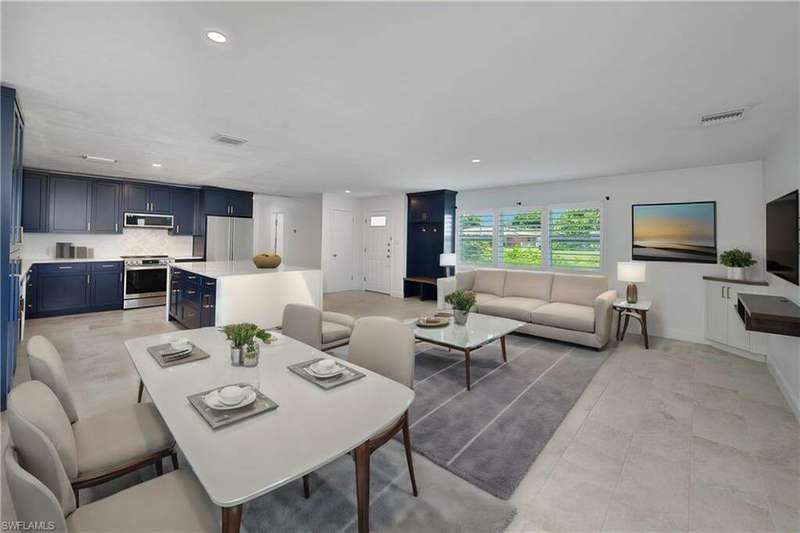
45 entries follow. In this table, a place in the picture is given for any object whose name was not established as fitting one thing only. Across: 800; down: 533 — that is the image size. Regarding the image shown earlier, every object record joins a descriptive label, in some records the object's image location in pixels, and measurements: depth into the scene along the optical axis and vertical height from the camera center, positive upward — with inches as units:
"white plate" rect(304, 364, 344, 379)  68.3 -20.3
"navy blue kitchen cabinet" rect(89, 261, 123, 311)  241.4 -12.4
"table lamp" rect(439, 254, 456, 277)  282.7 +8.3
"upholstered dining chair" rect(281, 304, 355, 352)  115.4 -18.9
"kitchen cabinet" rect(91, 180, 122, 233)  249.3 +43.4
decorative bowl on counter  189.9 +4.9
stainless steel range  250.2 -9.1
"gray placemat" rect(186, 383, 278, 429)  52.1 -22.1
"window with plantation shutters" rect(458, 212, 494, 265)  277.6 +26.2
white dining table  41.8 -22.9
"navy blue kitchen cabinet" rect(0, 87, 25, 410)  102.3 +13.4
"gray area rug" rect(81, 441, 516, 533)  67.4 -47.8
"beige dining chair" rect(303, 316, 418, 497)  79.7 -19.4
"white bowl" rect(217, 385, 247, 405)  56.2 -20.3
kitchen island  172.7 -12.2
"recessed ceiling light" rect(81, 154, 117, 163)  189.3 +59.2
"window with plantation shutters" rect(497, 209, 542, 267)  249.6 +23.9
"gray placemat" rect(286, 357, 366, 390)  65.5 -20.9
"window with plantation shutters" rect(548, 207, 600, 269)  225.8 +22.5
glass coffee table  135.1 -26.3
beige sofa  175.8 -17.3
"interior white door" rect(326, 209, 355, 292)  343.3 +17.3
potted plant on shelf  169.3 +5.5
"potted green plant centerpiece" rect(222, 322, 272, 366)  74.3 -15.6
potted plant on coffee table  156.3 -14.4
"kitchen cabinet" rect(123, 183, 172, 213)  261.4 +53.1
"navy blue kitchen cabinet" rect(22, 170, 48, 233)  225.1 +42.4
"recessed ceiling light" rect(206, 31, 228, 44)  75.2 +49.9
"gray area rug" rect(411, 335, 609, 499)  87.8 -44.3
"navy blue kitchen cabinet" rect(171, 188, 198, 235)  282.8 +47.2
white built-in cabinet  161.0 -23.7
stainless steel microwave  261.3 +36.1
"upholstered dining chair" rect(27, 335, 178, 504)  58.2 -30.6
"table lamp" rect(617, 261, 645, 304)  188.1 -1.3
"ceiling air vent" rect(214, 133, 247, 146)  147.0 +55.2
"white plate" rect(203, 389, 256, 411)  55.2 -21.0
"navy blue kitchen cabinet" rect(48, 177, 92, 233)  235.5 +42.4
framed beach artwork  188.4 +22.3
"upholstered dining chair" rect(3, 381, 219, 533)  35.6 -25.8
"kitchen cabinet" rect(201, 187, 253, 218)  288.8 +56.1
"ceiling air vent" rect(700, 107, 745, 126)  113.6 +51.2
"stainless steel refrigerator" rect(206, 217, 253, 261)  290.4 +25.6
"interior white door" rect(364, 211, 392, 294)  340.5 +17.0
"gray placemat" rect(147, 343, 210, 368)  75.5 -19.4
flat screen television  115.8 +13.0
